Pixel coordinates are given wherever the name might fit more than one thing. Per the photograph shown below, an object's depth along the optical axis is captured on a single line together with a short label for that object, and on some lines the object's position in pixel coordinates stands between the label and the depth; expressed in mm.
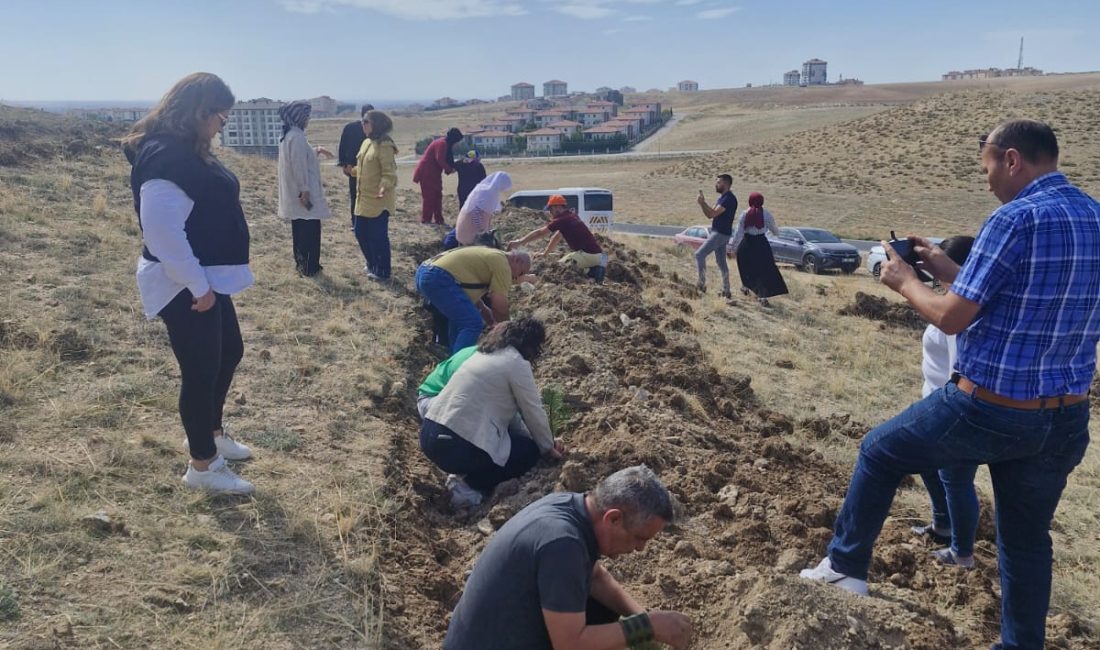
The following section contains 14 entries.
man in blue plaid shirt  2656
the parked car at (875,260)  18844
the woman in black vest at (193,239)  3494
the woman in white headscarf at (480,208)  7684
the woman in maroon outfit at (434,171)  10695
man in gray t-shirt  2436
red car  22047
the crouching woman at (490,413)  4355
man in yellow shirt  5949
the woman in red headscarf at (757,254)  10664
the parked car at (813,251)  20859
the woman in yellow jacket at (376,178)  8102
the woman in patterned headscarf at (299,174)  7559
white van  23609
